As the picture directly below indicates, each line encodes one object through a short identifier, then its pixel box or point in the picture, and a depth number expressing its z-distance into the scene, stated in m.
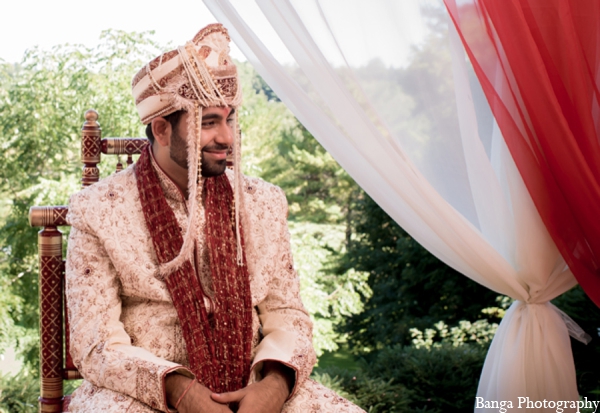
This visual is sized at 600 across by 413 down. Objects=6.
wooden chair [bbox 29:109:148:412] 1.87
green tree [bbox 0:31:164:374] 4.57
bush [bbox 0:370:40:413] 2.84
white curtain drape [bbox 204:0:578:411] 1.92
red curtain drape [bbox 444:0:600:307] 1.95
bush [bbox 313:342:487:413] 3.11
